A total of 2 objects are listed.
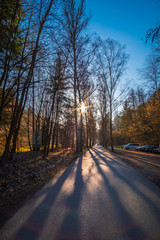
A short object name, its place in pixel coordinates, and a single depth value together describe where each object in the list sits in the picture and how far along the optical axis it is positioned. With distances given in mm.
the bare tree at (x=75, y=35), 13555
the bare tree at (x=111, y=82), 18259
